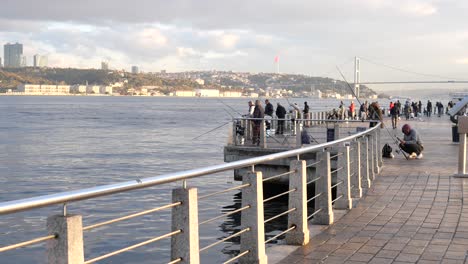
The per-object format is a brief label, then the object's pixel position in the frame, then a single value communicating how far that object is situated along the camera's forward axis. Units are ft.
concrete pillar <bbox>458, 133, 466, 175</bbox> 46.37
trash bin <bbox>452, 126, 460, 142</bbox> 88.53
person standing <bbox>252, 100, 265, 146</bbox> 72.08
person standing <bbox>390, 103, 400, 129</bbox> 134.38
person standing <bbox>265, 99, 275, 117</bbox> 105.48
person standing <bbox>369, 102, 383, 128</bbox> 120.04
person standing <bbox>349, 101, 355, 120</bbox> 167.28
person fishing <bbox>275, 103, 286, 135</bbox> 108.52
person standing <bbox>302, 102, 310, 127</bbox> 132.57
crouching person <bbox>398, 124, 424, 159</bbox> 63.41
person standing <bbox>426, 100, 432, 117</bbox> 222.58
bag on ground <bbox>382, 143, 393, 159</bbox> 64.34
